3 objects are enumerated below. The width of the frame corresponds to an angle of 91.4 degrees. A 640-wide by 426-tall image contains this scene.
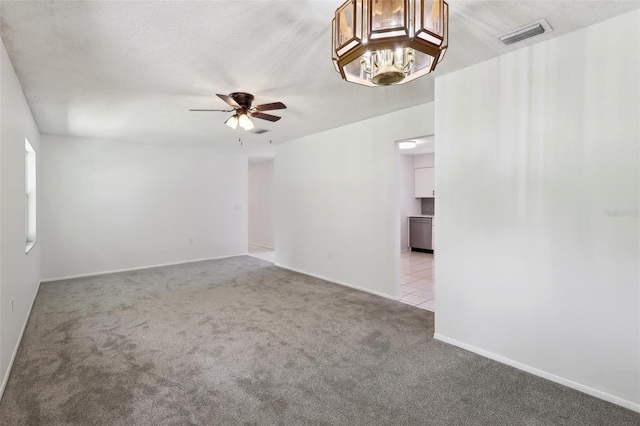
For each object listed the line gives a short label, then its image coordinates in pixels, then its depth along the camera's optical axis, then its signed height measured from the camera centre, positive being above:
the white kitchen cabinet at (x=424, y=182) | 8.15 +0.78
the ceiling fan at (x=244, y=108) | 3.16 +1.09
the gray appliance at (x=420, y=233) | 7.99 -0.56
